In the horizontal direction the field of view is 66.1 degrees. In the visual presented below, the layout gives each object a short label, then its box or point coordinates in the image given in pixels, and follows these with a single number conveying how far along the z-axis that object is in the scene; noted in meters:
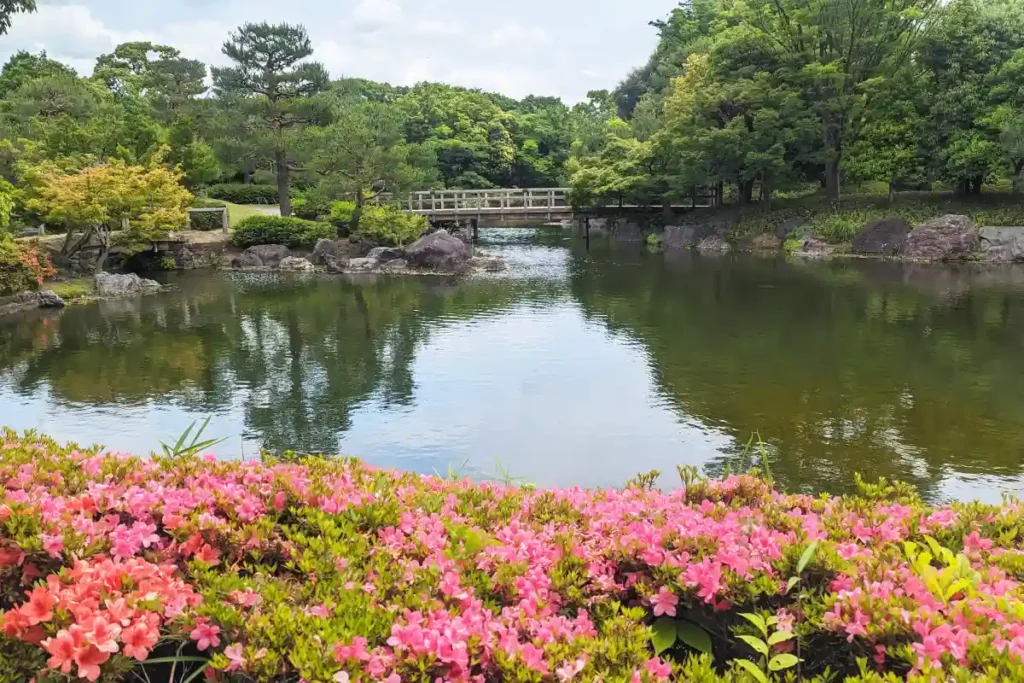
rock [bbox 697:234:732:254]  26.34
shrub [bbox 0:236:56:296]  14.82
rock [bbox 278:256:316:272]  22.27
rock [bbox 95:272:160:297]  17.33
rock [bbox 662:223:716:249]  28.14
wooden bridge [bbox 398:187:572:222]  30.12
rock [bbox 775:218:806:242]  25.89
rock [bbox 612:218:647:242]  32.18
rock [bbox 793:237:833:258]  23.78
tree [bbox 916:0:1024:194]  22.89
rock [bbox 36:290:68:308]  15.52
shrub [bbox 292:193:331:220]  25.85
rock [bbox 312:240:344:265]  22.73
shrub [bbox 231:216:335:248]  23.64
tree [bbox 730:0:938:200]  25.08
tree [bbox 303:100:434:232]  23.83
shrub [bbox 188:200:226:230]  24.88
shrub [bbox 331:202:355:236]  25.17
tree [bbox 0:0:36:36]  9.83
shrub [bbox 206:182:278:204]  32.50
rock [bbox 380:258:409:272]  21.81
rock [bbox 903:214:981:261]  21.38
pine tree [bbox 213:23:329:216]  25.56
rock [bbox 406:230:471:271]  21.62
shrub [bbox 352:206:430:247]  24.02
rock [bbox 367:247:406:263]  22.50
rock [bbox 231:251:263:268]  22.83
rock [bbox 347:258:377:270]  22.08
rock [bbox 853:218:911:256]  22.81
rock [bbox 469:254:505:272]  21.97
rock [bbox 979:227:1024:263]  20.84
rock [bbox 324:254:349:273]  21.81
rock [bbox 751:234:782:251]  25.88
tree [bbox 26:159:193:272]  17.44
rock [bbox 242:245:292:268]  22.88
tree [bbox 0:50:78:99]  36.72
